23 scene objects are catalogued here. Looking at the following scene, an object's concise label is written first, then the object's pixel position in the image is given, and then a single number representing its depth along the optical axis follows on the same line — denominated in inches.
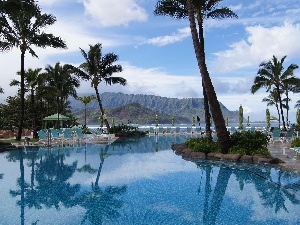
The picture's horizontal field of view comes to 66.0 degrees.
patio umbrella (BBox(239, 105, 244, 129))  829.2
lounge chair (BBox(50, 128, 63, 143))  579.9
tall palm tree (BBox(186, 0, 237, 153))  382.2
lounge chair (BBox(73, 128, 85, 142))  617.9
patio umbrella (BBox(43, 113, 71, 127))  705.4
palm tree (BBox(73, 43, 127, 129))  869.8
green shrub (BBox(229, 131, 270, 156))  383.9
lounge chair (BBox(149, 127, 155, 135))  959.5
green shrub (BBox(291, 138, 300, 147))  449.1
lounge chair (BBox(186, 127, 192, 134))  929.4
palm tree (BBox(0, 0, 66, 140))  606.8
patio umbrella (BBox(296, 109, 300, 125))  732.5
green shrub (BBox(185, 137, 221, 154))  417.4
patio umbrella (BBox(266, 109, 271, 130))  927.8
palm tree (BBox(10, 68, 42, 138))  736.9
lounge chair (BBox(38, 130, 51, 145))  583.6
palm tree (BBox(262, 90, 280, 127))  1091.0
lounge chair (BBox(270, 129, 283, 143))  556.4
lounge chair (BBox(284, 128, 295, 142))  530.8
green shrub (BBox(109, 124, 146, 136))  845.6
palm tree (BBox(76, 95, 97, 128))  978.0
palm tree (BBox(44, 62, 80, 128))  931.8
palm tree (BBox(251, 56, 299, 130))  853.2
